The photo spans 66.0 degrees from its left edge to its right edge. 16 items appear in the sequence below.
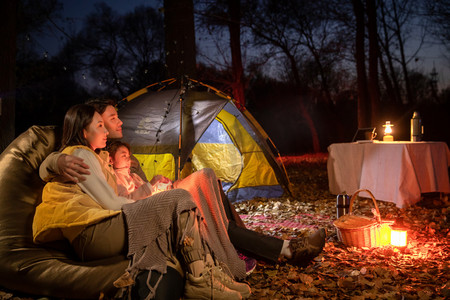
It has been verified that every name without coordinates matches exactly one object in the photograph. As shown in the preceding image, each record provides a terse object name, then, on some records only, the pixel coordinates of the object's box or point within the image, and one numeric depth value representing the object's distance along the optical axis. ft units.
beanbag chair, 6.32
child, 9.41
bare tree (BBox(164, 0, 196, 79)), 19.39
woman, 6.10
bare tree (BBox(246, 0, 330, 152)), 48.75
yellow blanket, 5.97
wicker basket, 9.84
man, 8.10
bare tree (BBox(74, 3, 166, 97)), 60.95
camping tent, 15.53
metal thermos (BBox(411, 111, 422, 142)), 16.28
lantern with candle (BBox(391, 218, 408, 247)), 9.69
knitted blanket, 6.15
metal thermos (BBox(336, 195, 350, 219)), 12.02
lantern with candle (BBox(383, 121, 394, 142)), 17.62
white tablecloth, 14.57
